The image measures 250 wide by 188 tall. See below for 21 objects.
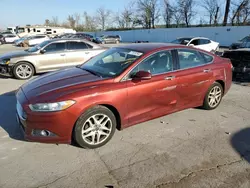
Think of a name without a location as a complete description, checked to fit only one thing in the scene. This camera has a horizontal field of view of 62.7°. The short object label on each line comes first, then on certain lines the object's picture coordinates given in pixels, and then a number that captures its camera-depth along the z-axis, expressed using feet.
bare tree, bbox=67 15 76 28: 262.88
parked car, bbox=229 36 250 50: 47.78
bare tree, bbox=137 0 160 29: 181.27
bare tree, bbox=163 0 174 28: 166.40
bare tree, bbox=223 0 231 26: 115.44
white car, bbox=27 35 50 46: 91.93
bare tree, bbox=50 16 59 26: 292.12
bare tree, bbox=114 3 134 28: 195.96
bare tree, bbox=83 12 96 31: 232.73
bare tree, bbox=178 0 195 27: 150.92
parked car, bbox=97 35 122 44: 114.91
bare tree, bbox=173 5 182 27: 158.20
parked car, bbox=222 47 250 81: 22.68
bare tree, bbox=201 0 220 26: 132.57
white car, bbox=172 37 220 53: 44.42
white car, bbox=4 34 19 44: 121.77
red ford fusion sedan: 9.46
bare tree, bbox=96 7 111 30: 224.74
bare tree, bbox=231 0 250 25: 110.11
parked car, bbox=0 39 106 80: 25.14
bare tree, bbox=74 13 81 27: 259.15
